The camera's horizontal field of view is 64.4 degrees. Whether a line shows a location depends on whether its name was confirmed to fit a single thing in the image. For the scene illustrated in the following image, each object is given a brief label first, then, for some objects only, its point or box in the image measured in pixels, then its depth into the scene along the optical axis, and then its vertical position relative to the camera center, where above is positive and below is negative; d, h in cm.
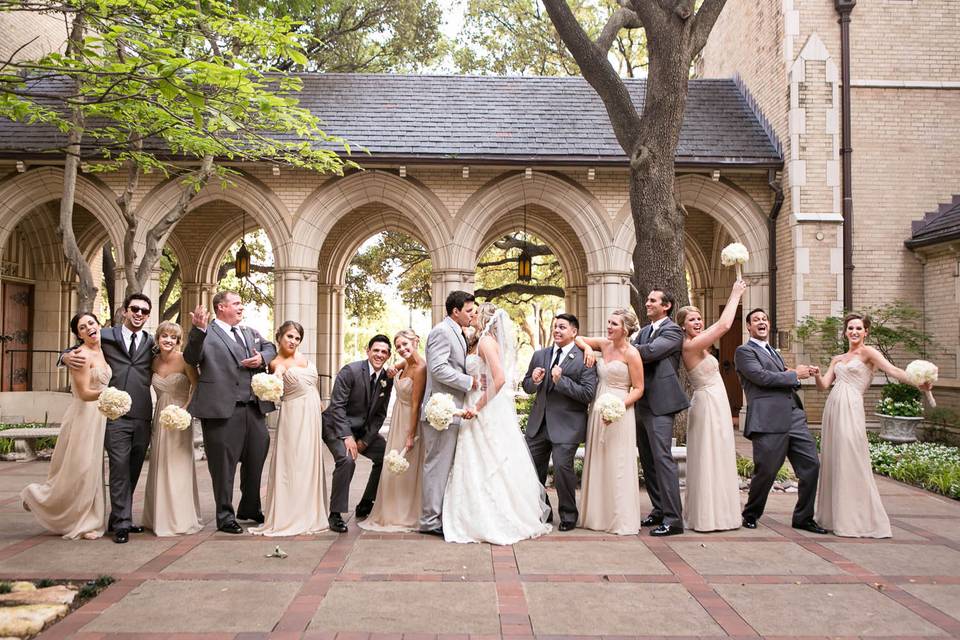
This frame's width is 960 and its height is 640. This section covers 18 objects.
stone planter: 1145 -110
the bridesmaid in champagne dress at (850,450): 595 -76
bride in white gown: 577 -89
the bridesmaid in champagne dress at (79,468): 578 -92
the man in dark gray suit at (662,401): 600 -39
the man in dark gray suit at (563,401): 615 -40
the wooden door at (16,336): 1584 +23
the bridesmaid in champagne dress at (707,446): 609 -74
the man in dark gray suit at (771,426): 611 -58
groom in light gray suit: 584 -24
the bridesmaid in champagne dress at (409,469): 615 -94
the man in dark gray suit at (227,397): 595 -38
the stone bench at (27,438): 1011 -123
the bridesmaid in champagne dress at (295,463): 596 -89
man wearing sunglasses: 586 -44
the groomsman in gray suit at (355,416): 623 -55
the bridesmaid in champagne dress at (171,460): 592 -88
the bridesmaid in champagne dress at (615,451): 605 -78
